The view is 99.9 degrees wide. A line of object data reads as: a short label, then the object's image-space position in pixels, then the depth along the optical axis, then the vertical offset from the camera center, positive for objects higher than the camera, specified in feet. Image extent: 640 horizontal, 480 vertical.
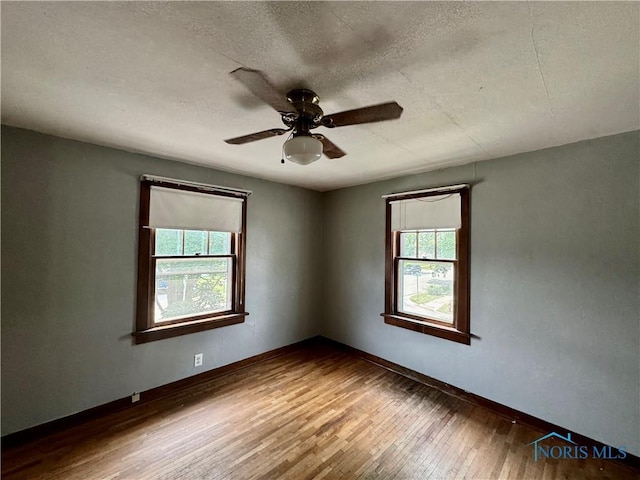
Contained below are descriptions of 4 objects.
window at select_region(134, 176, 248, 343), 8.50 -0.41
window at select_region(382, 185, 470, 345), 8.98 -0.43
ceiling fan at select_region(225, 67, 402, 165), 4.43 +2.35
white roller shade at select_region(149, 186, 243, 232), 8.65 +1.26
